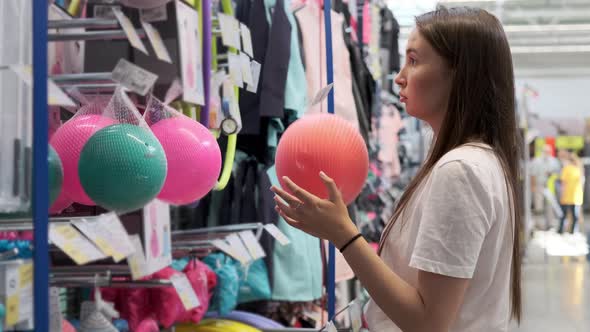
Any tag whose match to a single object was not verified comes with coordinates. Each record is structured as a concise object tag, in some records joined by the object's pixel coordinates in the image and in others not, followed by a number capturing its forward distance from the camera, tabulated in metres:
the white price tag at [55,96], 1.24
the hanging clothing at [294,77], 2.77
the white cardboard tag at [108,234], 1.46
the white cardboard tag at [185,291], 2.06
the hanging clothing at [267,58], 2.59
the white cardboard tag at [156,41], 1.84
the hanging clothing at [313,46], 3.11
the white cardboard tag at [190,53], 1.95
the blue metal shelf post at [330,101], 2.17
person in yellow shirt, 14.56
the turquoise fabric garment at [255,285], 3.00
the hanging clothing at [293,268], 3.03
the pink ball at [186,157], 1.72
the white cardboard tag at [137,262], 1.83
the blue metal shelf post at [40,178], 1.18
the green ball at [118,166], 1.49
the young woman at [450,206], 1.34
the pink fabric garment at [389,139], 6.14
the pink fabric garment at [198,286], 2.39
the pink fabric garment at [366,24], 4.85
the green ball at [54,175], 1.39
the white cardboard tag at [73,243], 1.35
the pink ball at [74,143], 1.56
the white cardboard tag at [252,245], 2.36
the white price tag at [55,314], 1.52
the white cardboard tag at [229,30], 2.10
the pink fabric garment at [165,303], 2.27
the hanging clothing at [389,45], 6.05
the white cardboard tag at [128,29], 1.70
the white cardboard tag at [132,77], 1.66
